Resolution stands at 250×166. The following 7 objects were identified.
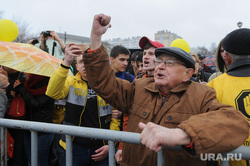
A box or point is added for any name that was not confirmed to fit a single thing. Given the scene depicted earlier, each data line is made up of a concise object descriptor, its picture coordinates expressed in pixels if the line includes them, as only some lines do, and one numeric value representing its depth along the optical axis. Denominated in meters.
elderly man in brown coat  1.08
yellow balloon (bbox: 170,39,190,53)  4.58
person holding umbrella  2.62
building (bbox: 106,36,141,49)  84.06
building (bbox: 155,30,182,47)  80.38
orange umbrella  2.41
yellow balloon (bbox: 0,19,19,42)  3.68
